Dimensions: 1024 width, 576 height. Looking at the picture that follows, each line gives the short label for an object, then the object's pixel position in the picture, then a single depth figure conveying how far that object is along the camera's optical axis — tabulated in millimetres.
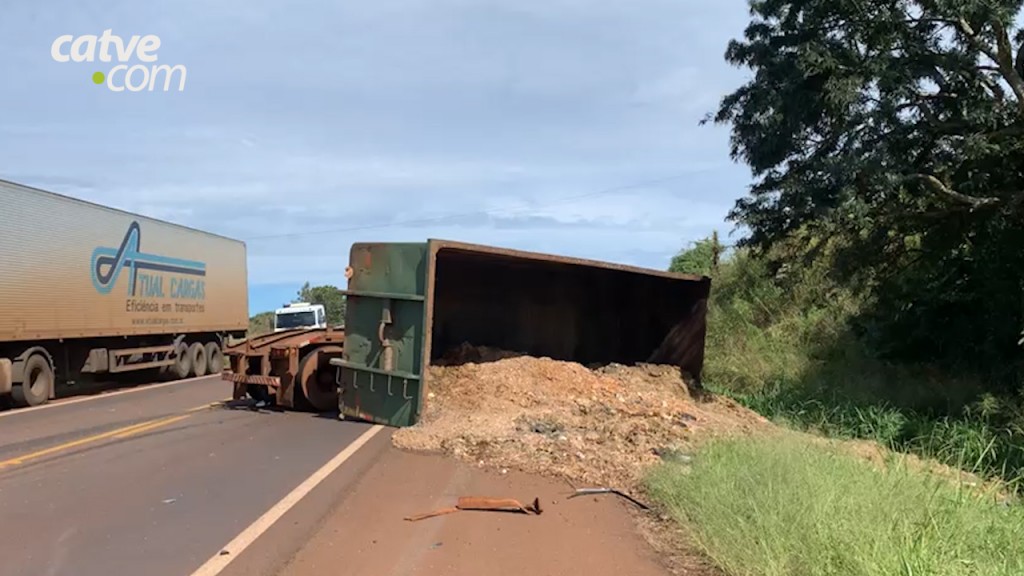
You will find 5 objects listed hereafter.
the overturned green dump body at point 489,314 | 11195
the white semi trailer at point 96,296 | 15633
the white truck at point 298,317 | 31141
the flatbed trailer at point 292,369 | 13375
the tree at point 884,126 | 12320
